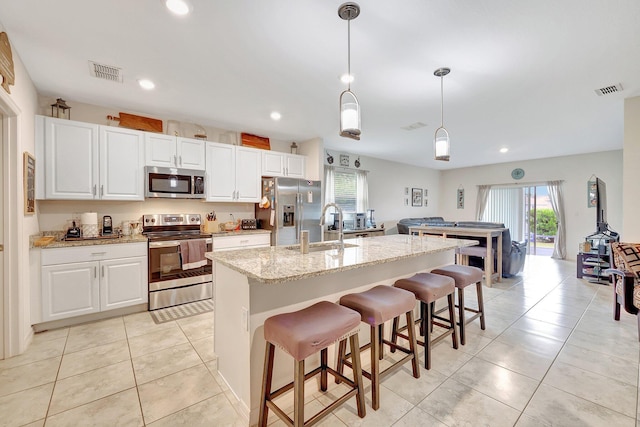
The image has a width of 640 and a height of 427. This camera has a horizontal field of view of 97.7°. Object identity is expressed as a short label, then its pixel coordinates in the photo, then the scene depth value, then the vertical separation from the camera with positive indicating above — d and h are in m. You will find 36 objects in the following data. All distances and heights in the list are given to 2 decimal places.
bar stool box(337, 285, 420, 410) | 1.74 -0.66
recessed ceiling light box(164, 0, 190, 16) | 1.74 +1.31
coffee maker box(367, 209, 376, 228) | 6.43 -0.19
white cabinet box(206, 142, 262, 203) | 4.10 +0.58
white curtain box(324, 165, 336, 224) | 5.98 +0.55
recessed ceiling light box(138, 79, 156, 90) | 2.81 +1.31
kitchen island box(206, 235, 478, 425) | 1.63 -0.53
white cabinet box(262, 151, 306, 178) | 4.61 +0.81
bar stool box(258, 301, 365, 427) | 1.36 -0.66
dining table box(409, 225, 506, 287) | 4.43 -0.40
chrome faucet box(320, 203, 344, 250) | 2.31 -0.19
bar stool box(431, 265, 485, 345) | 2.53 -0.64
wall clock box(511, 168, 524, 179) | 7.48 +1.00
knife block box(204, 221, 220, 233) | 4.16 -0.23
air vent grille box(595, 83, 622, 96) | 2.94 +1.30
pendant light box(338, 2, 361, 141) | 2.03 +0.70
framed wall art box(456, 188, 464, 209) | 8.77 +0.40
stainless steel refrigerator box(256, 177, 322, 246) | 4.45 +0.04
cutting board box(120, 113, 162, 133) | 3.59 +1.17
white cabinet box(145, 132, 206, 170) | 3.62 +0.81
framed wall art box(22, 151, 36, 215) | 2.54 +0.28
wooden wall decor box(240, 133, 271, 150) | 4.58 +1.17
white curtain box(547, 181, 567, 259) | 6.87 -0.24
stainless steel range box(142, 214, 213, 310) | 3.39 -0.65
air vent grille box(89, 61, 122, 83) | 2.53 +1.31
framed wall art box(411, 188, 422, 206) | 8.26 +0.43
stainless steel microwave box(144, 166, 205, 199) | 3.57 +0.39
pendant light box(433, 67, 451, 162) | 2.81 +0.68
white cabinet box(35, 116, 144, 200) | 2.98 +0.59
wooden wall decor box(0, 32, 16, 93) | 1.99 +1.11
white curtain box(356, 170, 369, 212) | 6.66 +0.48
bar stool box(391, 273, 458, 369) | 2.14 -0.65
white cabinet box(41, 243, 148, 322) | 2.81 -0.72
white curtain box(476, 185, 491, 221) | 8.25 +0.31
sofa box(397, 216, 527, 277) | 4.76 -0.74
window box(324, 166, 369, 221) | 6.11 +0.52
